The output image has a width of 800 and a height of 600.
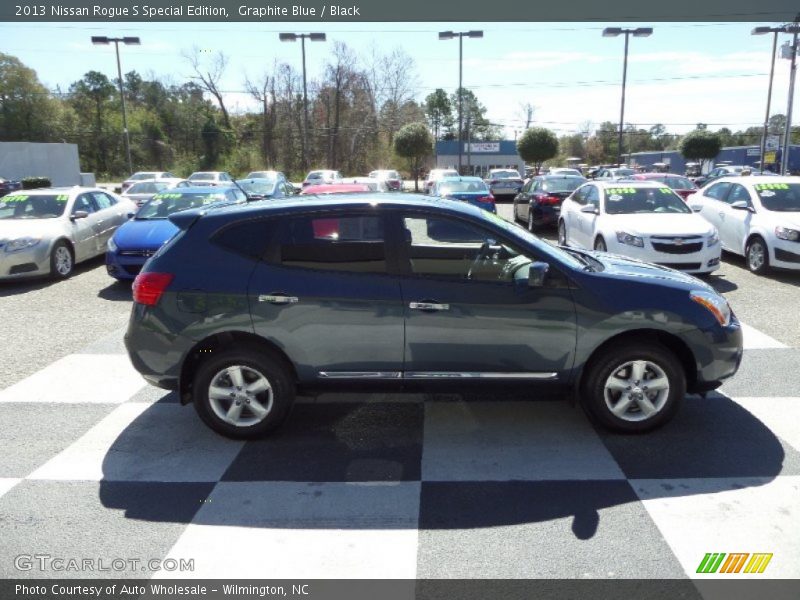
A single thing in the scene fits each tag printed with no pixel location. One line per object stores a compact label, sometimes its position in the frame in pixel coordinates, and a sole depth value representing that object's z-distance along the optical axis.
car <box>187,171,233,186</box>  25.04
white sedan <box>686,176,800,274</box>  10.19
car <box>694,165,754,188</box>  36.38
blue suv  4.44
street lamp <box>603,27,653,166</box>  28.94
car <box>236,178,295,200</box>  18.12
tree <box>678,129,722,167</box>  47.84
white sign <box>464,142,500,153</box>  57.19
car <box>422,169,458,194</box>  29.51
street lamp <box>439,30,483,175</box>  30.34
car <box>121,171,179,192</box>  31.64
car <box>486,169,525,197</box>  29.17
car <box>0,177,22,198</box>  31.74
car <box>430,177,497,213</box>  15.55
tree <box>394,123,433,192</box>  41.47
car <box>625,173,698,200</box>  17.50
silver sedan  10.34
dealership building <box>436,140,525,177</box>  56.75
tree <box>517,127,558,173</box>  48.28
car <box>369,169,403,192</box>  24.06
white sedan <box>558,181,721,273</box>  9.55
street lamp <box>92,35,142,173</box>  29.72
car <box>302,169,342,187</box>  30.09
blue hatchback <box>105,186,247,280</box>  9.75
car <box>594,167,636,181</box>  27.77
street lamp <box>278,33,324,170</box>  28.83
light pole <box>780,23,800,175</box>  23.91
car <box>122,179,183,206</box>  21.07
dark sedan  15.20
